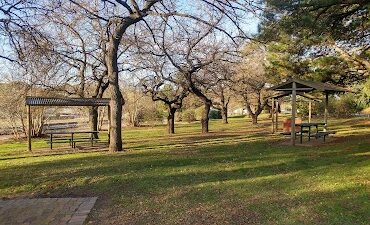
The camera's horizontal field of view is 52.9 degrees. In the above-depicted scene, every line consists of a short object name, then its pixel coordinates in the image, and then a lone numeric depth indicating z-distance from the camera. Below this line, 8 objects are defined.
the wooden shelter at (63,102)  15.07
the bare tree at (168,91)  22.55
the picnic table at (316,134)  13.98
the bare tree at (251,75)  26.25
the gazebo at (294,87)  13.55
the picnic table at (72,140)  15.46
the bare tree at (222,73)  21.34
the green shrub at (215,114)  50.06
